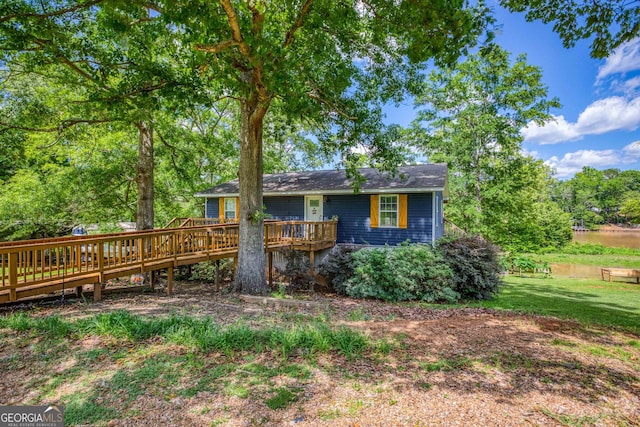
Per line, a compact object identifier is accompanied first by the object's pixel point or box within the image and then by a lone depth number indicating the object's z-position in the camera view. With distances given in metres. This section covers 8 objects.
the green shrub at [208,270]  12.36
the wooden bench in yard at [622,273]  15.03
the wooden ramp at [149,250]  6.18
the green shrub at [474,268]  10.05
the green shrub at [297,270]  11.67
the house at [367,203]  12.79
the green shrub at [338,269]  10.47
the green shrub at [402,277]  9.55
